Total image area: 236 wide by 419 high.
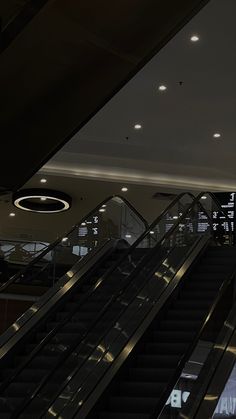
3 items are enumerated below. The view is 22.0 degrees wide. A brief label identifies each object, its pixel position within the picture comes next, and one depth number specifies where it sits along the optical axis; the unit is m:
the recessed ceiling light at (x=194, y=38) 11.47
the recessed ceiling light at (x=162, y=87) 13.72
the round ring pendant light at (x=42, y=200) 20.92
